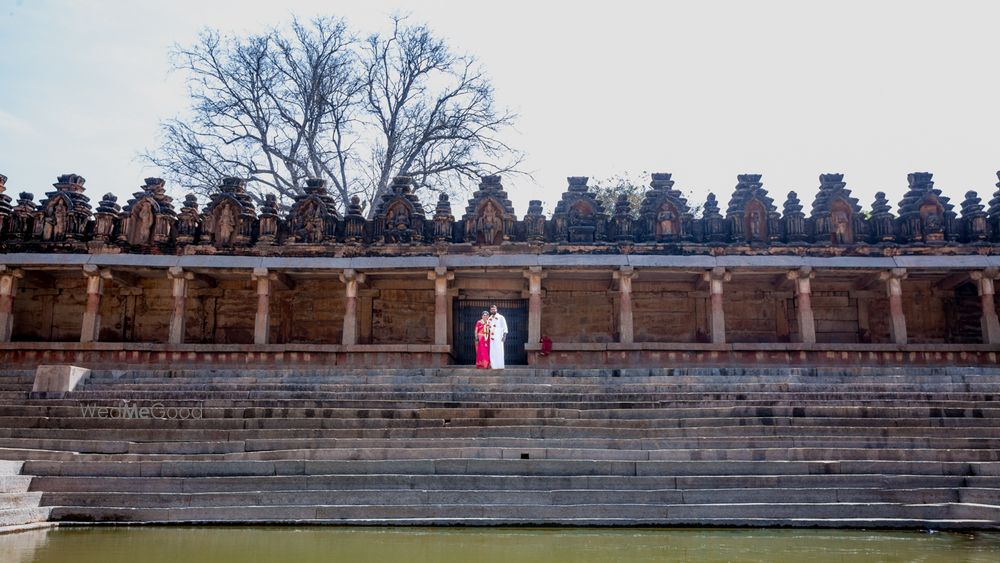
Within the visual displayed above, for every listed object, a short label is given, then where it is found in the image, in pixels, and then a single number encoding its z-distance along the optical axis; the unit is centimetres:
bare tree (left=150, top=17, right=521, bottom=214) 2647
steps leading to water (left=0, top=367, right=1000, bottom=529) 823
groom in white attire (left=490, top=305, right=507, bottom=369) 1572
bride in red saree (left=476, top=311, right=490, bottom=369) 1582
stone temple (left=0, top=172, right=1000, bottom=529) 856
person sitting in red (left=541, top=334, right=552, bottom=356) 1786
